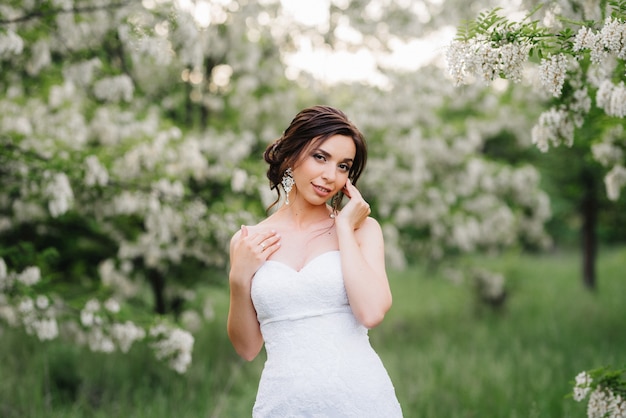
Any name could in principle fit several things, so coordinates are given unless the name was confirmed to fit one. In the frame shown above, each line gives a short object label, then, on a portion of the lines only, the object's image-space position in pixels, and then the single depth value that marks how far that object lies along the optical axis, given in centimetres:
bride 232
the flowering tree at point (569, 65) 266
